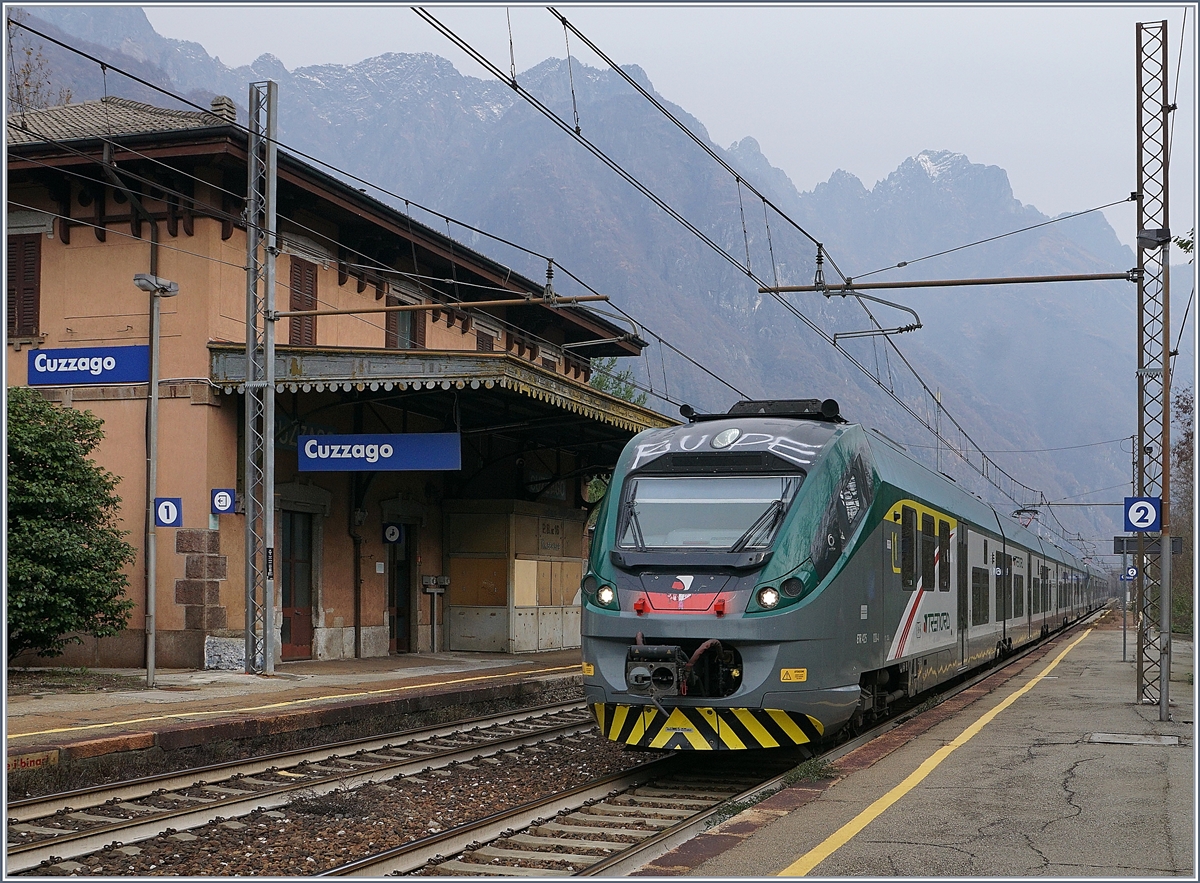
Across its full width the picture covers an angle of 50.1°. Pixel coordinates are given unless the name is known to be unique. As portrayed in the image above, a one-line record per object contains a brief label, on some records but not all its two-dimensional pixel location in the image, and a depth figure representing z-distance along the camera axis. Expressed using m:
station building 19.27
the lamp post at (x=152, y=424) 16.25
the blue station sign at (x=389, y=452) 19.14
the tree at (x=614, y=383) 50.61
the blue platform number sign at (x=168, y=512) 16.12
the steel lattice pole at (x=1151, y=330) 15.15
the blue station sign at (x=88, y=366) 18.44
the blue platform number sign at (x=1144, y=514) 14.91
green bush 16.80
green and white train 10.28
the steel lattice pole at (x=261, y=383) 18.36
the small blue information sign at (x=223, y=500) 19.19
